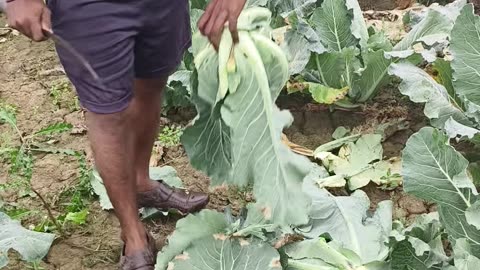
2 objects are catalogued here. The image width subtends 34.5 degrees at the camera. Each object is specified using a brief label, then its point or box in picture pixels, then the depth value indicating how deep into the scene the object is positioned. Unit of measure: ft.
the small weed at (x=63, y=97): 11.97
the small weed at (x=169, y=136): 11.14
